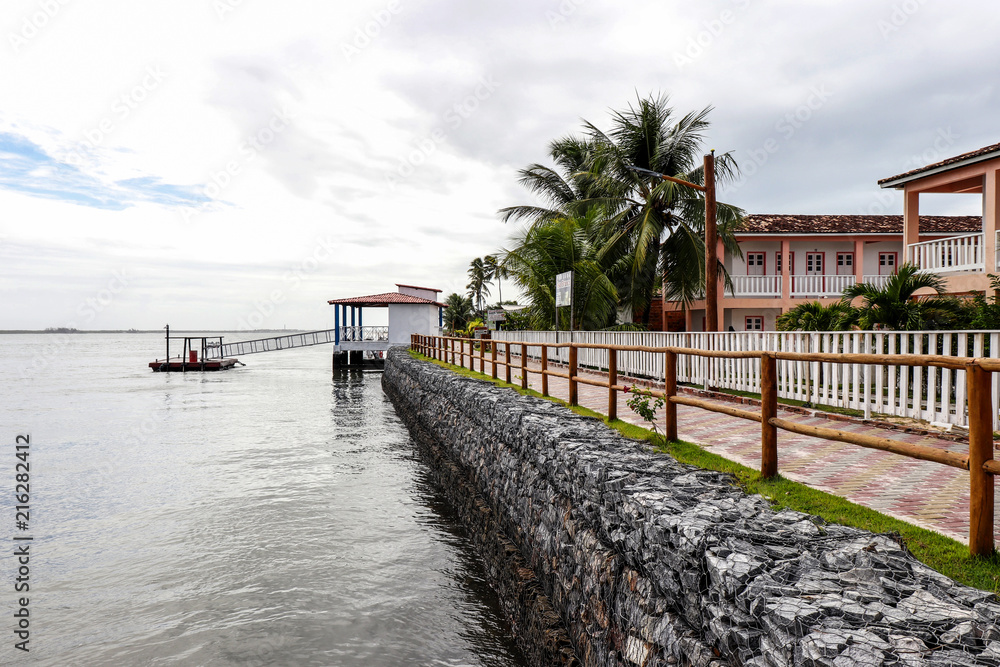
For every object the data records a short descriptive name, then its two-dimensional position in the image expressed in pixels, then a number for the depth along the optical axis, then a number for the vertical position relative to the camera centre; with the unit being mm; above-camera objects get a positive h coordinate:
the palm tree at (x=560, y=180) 27062 +7041
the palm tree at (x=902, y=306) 9641 +309
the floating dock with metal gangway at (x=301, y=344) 38062 -909
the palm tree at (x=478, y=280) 68938 +5843
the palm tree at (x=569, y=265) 20580 +2381
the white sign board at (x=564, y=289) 14664 +1016
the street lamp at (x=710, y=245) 13273 +1881
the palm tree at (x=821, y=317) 10719 +171
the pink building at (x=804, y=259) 24438 +2951
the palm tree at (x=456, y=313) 50647 +1486
